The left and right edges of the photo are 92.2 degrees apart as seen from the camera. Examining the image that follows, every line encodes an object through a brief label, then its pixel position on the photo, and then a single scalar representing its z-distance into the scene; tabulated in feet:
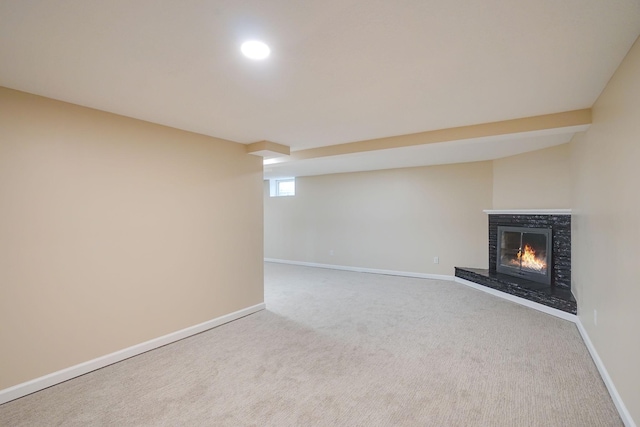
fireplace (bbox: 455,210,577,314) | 13.99
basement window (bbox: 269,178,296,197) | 26.81
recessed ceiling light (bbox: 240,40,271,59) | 5.51
